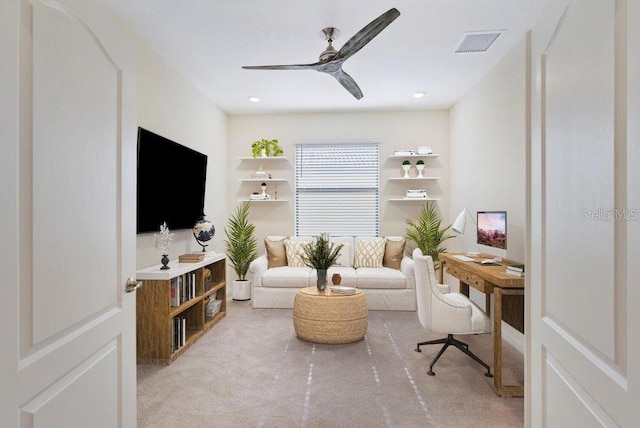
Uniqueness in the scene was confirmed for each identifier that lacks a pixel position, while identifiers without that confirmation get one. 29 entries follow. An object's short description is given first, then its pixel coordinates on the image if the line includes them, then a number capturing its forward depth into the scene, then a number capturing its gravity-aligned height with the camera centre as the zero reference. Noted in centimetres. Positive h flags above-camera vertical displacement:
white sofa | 456 -88
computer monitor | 325 -13
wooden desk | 246 -57
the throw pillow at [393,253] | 503 -52
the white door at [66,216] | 87 +0
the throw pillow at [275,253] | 504 -53
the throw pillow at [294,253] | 501 -53
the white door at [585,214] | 77 +0
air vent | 308 +156
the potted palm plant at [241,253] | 511 -53
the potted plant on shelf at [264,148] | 545 +102
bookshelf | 297 -84
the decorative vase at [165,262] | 319 -41
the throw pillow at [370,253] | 505 -54
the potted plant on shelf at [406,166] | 536 +74
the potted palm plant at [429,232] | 498 -23
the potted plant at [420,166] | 537 +74
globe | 402 -17
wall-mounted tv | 315 +32
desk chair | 273 -74
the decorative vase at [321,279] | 359 -63
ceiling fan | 229 +120
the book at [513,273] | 252 -41
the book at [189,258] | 363 -43
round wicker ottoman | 331 -95
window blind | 559 +41
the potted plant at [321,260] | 356 -44
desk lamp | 379 -9
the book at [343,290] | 348 -72
